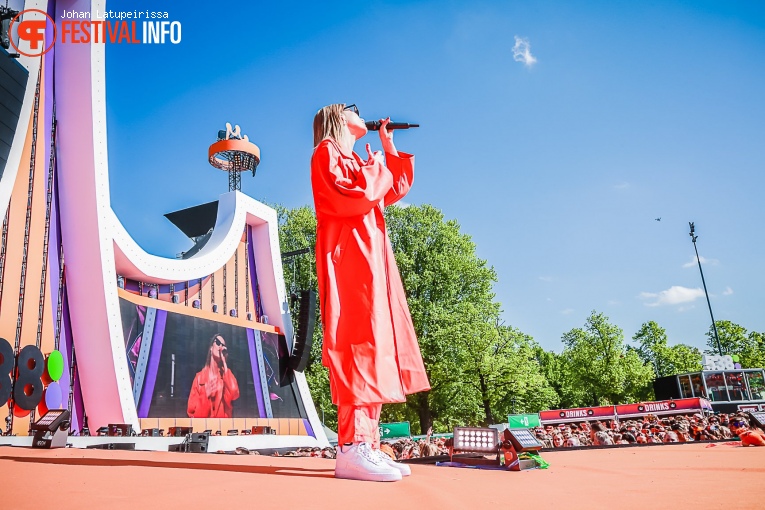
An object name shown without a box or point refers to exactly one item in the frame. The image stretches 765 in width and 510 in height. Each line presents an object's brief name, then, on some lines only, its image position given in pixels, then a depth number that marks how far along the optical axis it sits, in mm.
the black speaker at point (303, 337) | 18609
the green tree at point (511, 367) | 22031
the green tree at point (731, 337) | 37666
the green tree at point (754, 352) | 35656
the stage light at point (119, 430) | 10383
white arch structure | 10617
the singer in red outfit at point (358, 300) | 3406
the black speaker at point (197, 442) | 9047
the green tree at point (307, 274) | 22797
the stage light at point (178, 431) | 11788
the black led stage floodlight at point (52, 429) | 7070
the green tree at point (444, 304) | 20750
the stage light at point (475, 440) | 4312
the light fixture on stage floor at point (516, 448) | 3996
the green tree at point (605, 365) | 31016
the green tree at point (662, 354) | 37031
